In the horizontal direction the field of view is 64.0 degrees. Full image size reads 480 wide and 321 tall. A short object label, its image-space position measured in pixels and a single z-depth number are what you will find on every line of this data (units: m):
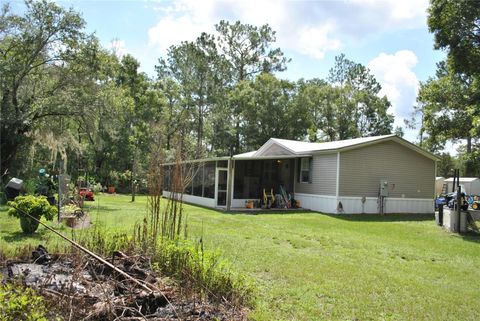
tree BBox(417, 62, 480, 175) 16.92
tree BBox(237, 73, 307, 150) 31.16
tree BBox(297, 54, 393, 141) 33.47
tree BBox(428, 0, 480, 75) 13.59
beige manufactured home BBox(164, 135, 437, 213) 16.06
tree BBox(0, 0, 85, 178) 14.55
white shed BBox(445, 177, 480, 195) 27.47
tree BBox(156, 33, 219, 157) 33.56
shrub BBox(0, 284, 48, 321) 2.20
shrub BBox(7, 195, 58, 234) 7.45
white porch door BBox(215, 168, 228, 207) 16.50
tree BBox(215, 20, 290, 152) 35.59
